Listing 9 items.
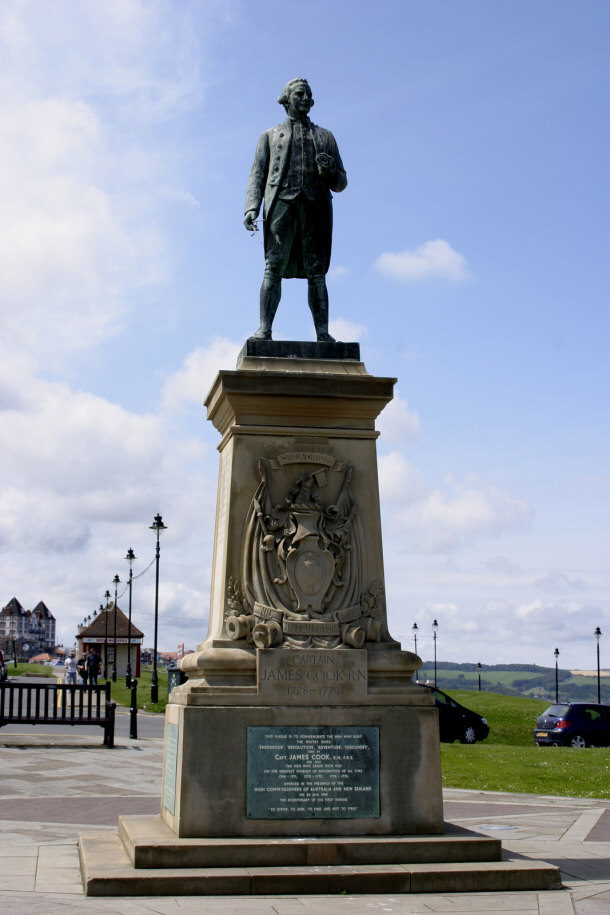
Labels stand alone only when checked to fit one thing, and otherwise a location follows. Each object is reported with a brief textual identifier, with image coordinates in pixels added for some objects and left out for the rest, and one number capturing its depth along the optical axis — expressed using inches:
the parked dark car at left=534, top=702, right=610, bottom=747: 1079.0
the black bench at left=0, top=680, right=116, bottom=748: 777.6
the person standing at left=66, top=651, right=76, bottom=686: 1341.0
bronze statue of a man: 378.6
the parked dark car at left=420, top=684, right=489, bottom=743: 1065.5
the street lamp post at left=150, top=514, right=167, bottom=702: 1486.2
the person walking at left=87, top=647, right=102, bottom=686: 1846.2
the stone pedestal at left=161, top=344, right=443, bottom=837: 311.3
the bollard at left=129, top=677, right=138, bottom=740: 868.6
